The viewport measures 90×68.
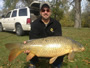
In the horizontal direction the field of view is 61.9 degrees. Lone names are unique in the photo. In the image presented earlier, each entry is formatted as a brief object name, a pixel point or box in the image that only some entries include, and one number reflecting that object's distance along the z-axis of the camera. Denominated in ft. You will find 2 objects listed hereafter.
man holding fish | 5.33
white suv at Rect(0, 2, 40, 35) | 14.07
